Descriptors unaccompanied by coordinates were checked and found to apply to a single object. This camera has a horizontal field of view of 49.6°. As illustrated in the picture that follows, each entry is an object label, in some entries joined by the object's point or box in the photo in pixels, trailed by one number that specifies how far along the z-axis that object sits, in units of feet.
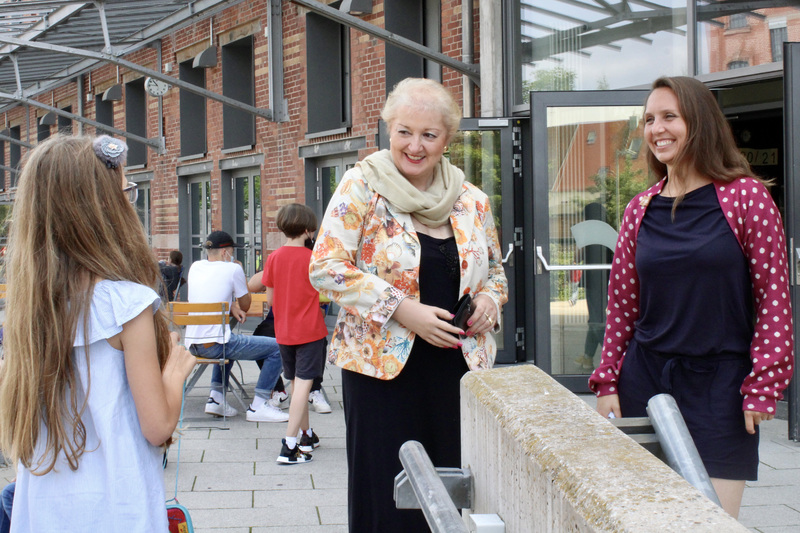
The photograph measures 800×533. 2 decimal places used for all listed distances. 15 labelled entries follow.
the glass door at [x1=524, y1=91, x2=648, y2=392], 24.35
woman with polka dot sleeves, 7.63
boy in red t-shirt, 18.81
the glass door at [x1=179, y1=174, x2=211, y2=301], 50.34
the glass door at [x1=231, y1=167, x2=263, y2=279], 44.45
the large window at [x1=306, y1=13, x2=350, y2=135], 37.68
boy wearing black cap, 21.74
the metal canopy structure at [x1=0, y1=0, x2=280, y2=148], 36.01
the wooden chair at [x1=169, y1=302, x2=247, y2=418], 21.10
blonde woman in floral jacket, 8.84
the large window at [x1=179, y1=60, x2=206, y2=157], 50.01
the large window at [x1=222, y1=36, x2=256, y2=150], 44.70
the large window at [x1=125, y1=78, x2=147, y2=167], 57.72
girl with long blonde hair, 6.47
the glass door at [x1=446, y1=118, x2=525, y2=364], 26.66
